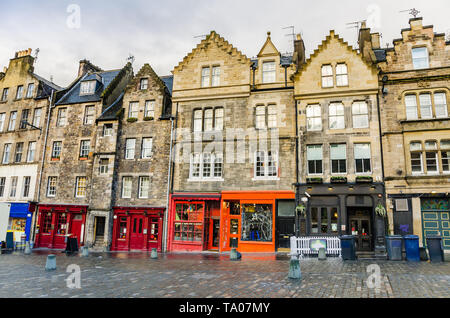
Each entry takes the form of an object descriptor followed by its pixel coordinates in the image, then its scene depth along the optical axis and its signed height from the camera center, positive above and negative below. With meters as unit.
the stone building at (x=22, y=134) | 28.80 +7.79
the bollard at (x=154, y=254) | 19.25 -2.11
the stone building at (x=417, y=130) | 19.61 +5.99
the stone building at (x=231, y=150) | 22.38 +5.17
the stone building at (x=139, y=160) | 24.77 +4.69
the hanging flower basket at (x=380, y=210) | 19.48 +0.88
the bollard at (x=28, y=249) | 22.52 -2.31
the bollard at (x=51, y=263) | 14.58 -2.11
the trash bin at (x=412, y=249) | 15.61 -1.13
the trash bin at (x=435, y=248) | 15.19 -1.04
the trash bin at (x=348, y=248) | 16.53 -1.23
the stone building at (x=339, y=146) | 20.55 +5.21
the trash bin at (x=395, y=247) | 16.23 -1.11
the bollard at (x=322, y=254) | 16.62 -1.59
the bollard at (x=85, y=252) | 20.61 -2.21
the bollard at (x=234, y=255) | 17.77 -1.88
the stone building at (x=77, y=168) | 25.72 +4.17
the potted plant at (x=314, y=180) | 21.16 +2.81
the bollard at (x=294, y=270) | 11.54 -1.69
